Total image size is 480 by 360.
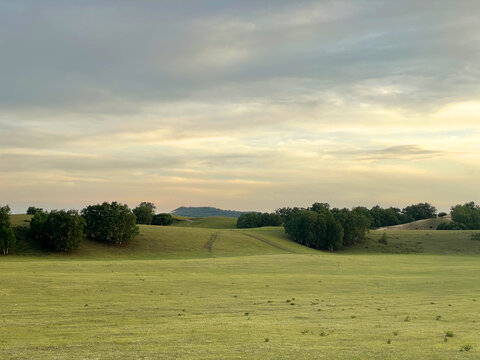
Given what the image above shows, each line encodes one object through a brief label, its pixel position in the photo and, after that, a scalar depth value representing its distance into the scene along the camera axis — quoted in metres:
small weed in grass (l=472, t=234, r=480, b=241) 164.23
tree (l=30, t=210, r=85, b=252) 118.44
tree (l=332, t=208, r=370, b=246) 172.62
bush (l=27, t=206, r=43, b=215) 191.68
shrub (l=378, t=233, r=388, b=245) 169.50
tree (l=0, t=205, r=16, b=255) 112.56
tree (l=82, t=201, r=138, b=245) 131.00
